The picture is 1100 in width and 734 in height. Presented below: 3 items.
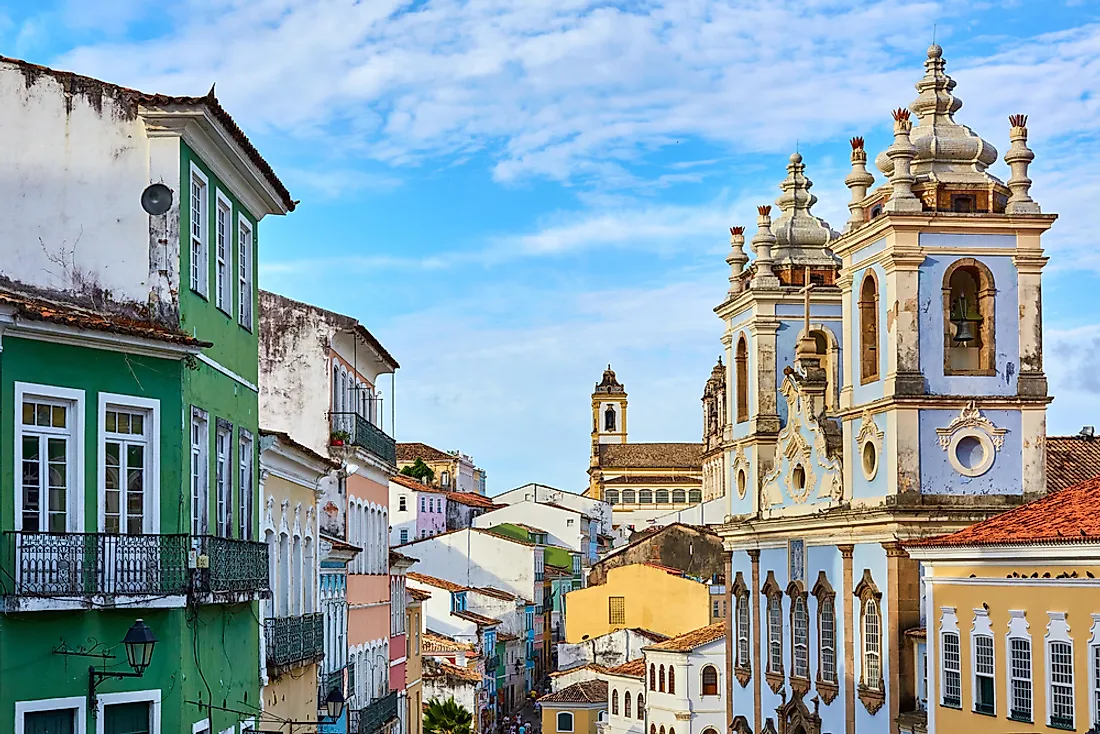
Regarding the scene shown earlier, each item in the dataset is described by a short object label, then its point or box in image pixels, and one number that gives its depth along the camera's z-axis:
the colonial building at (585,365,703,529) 173.38
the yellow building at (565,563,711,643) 78.25
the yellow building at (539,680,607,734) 74.12
